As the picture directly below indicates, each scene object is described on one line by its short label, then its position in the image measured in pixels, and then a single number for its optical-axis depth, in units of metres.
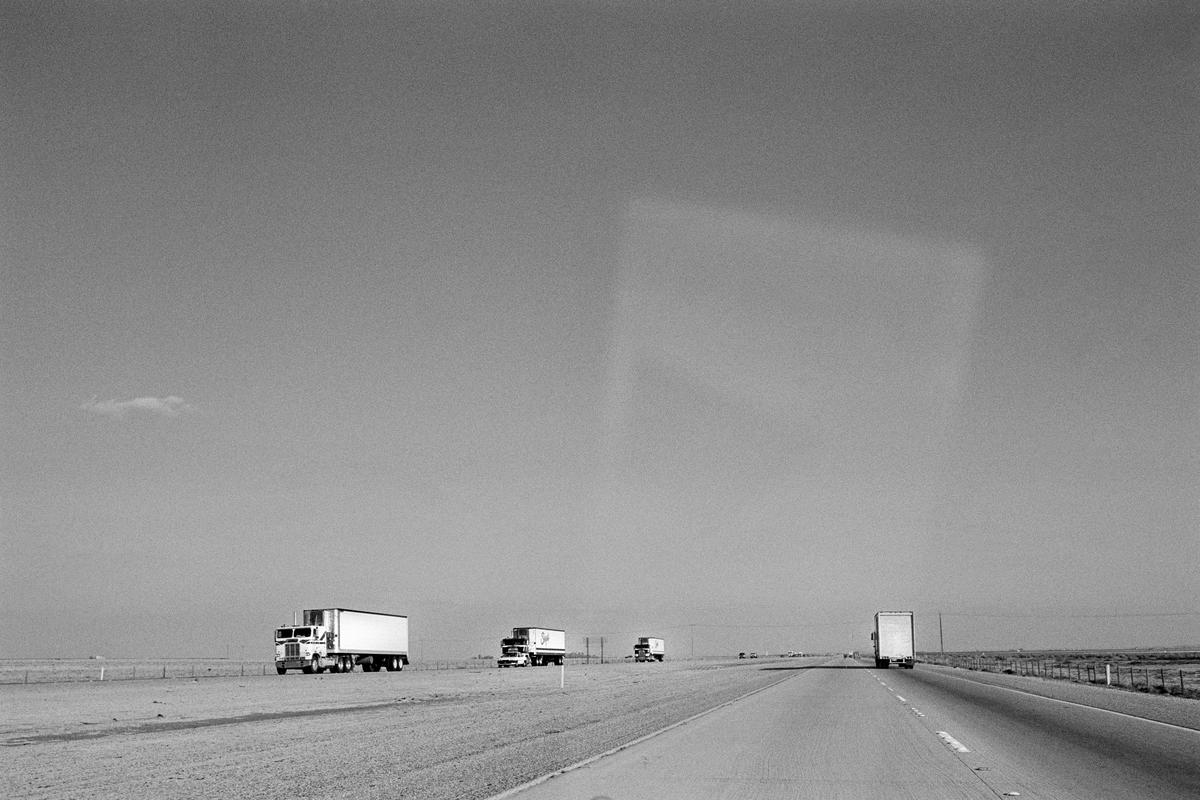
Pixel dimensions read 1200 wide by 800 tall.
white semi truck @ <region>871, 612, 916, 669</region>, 84.62
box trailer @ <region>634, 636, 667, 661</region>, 138.50
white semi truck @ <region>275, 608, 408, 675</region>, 69.81
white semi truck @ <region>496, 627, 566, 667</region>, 103.94
